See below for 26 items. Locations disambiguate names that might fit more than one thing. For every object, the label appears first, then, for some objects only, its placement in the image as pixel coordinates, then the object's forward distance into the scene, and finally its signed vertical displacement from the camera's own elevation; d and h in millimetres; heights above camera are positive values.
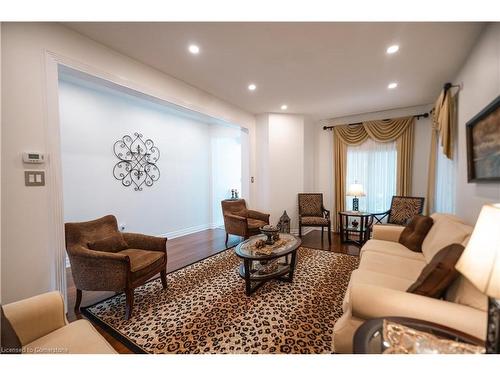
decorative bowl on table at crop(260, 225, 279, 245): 2721 -695
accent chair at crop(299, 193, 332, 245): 4641 -594
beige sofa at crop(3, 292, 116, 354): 1102 -829
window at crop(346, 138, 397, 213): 4441 +139
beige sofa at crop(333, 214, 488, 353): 1062 -695
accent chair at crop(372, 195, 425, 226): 3691 -548
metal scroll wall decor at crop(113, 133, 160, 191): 3846 +369
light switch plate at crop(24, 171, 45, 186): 1750 +35
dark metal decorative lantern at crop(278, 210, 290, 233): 4562 -932
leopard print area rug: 1626 -1229
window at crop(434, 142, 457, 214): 2989 -110
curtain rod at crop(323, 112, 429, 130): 3999 +1164
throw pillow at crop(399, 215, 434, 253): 2395 -640
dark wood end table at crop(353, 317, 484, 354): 906 -699
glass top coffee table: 2268 -934
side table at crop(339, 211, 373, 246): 3886 -942
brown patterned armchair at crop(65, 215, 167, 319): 1921 -753
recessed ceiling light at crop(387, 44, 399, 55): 2217 +1352
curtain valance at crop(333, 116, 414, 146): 4222 +991
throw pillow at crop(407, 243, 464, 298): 1211 -576
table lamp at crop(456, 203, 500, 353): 746 -313
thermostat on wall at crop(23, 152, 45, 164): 1737 +204
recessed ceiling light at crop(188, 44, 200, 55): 2230 +1387
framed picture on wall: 1724 +288
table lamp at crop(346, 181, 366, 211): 3945 -237
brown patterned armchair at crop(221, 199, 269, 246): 3727 -732
